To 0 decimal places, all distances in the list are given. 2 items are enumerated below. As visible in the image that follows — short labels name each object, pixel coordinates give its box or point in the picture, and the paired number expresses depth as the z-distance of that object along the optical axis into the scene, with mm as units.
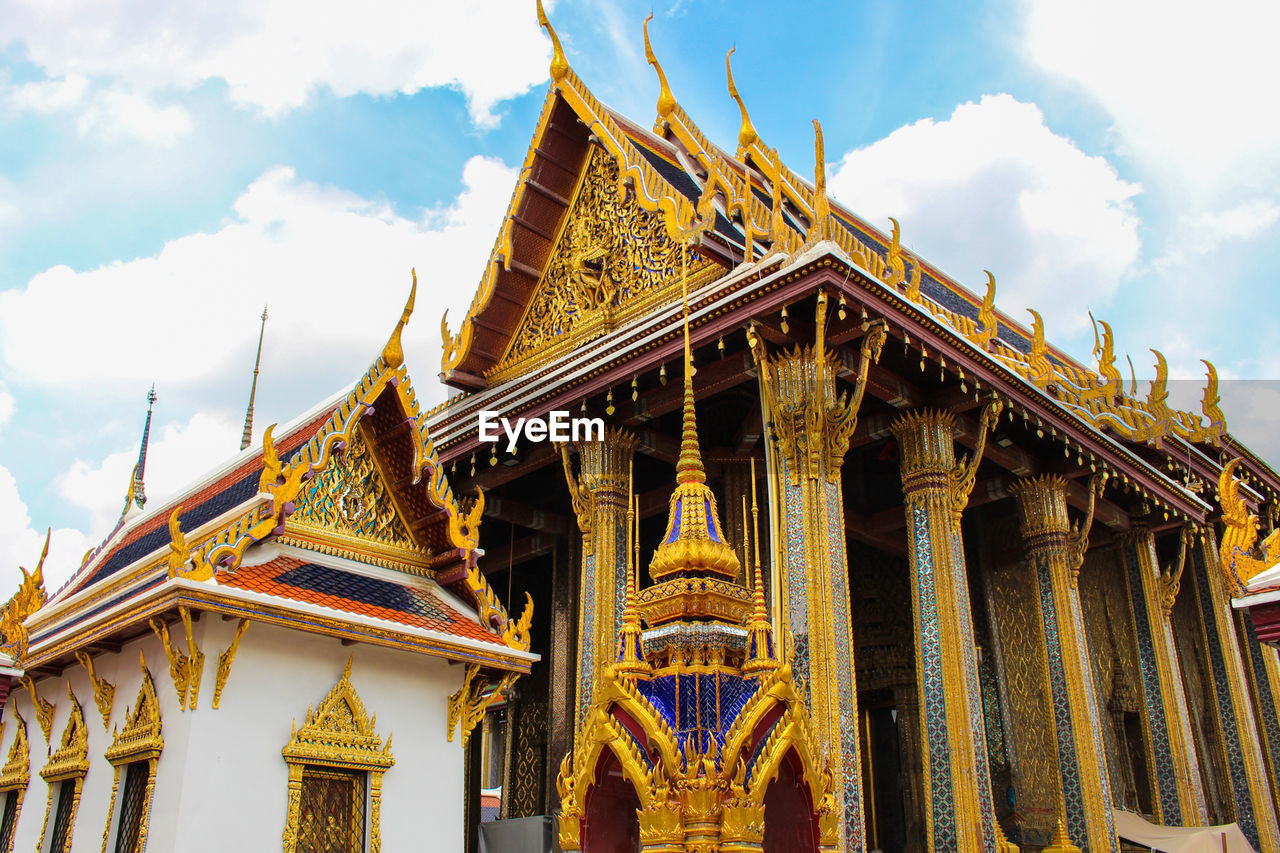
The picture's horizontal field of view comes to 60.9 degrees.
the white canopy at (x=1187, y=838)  10562
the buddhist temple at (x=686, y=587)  4840
